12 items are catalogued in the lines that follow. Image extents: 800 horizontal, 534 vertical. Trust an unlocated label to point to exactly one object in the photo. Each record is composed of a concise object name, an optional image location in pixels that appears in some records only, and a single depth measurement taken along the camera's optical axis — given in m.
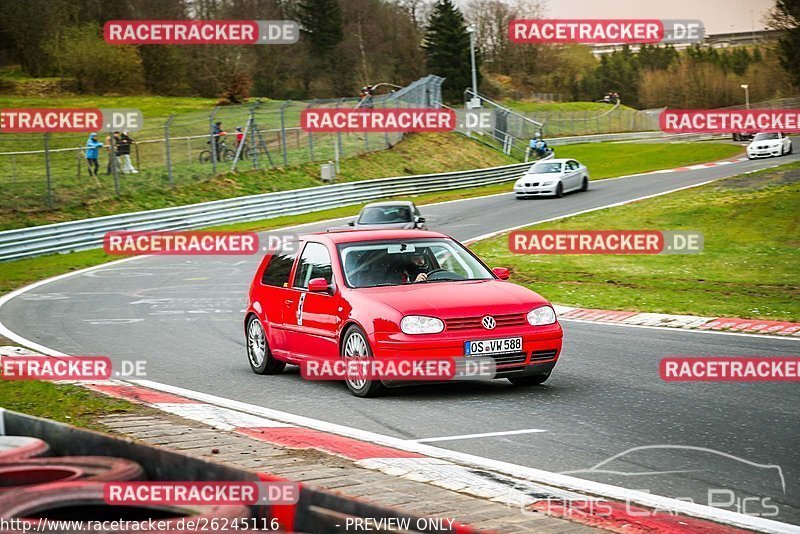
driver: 10.97
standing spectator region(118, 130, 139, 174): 39.78
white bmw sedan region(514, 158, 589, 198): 40.94
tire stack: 4.28
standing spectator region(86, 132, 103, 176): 38.66
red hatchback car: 9.88
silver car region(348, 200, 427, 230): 28.31
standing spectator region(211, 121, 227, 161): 43.53
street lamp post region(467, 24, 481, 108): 62.98
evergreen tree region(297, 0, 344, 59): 101.38
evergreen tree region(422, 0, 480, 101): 96.69
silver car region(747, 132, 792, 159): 51.31
